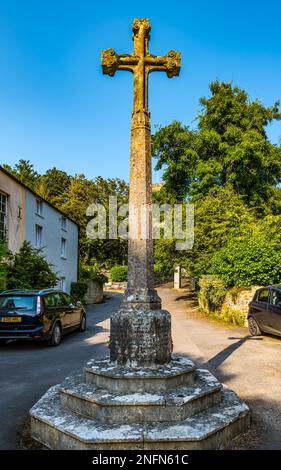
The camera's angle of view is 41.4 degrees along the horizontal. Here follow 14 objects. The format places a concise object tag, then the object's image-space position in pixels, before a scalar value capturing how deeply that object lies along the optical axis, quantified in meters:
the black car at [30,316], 10.00
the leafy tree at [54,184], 50.81
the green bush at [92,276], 30.36
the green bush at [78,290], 26.83
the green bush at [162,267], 24.89
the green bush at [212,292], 17.39
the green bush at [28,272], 15.90
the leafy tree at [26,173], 55.00
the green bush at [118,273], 45.28
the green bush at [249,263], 15.46
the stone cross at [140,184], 5.08
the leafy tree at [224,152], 27.47
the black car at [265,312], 11.05
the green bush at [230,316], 15.31
